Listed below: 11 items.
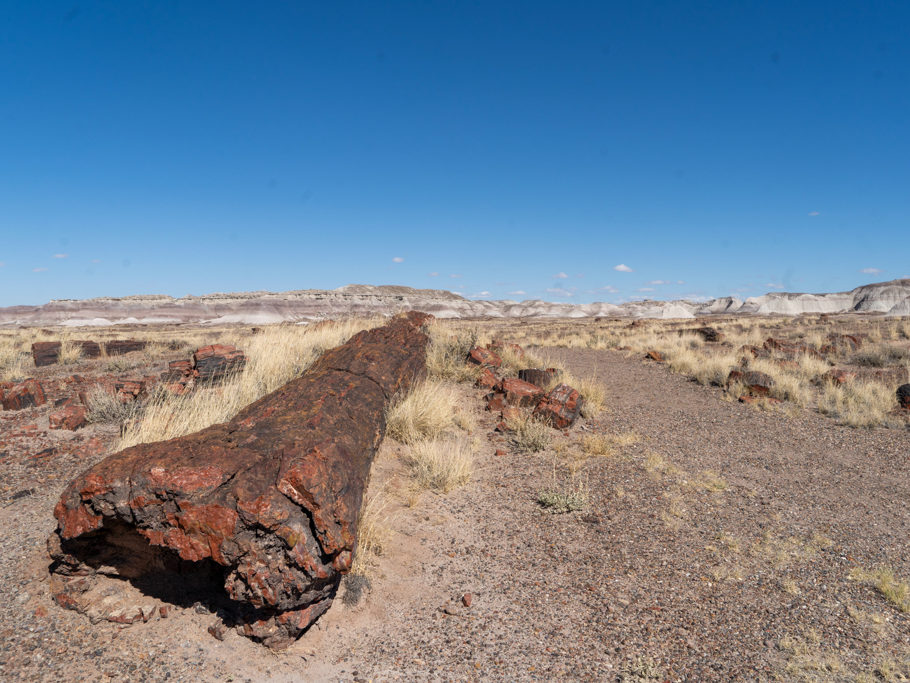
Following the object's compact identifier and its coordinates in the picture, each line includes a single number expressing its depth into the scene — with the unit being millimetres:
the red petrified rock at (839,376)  10117
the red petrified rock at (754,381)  9492
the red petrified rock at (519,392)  7633
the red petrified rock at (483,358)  10009
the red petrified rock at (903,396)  8398
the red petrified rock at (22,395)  6613
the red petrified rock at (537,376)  8953
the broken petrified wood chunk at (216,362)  7984
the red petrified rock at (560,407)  6961
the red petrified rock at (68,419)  5793
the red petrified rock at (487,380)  8883
